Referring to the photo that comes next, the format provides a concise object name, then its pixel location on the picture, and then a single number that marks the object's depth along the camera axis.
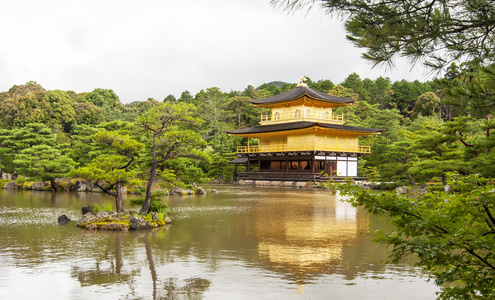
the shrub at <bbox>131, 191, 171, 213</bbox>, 12.88
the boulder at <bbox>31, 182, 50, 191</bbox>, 25.02
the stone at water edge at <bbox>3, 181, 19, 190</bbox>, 26.06
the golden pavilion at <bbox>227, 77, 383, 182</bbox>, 33.31
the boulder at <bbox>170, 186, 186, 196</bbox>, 23.33
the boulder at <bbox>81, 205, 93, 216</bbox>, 12.62
